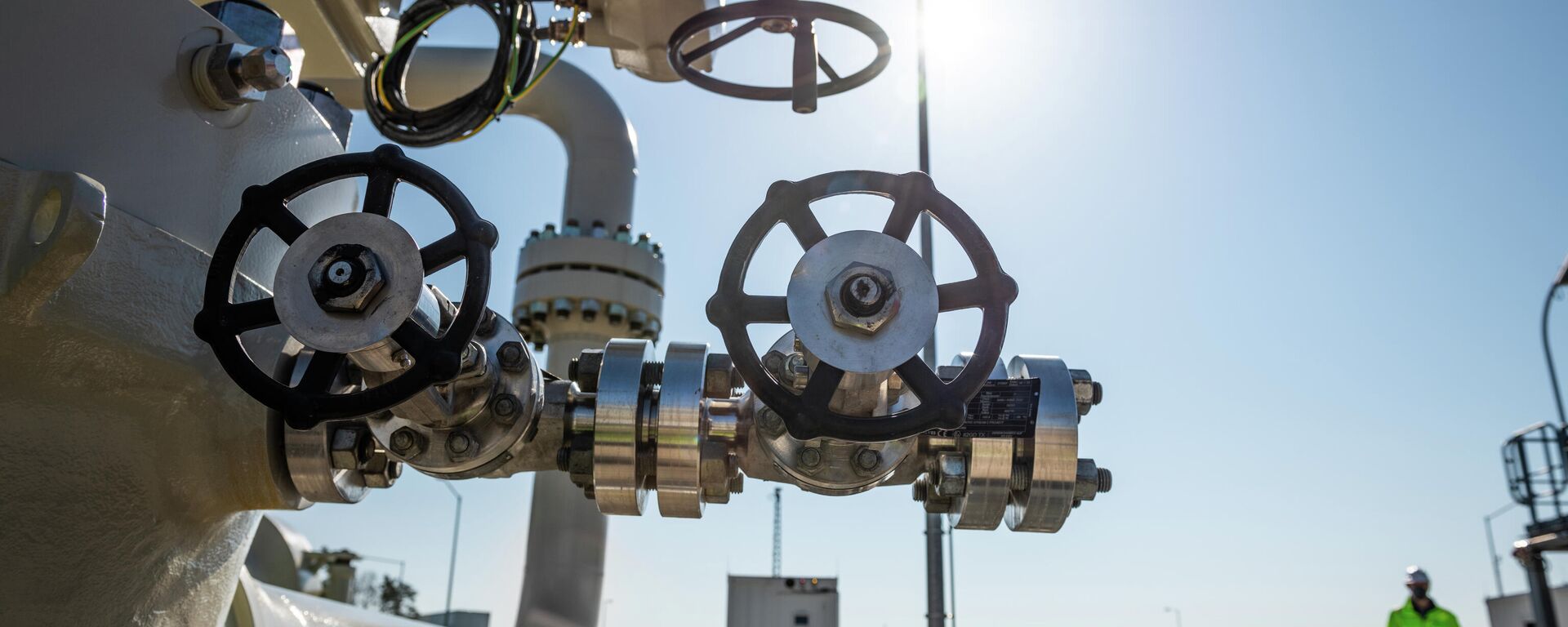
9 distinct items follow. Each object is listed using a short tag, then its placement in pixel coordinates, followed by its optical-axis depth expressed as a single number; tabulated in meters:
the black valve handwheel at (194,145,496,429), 1.42
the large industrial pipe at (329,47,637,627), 5.15
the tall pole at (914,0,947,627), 4.45
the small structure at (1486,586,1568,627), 9.71
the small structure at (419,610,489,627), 10.80
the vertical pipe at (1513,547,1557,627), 7.80
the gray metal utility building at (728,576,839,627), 9.76
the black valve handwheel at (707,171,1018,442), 1.46
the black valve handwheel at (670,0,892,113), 2.21
